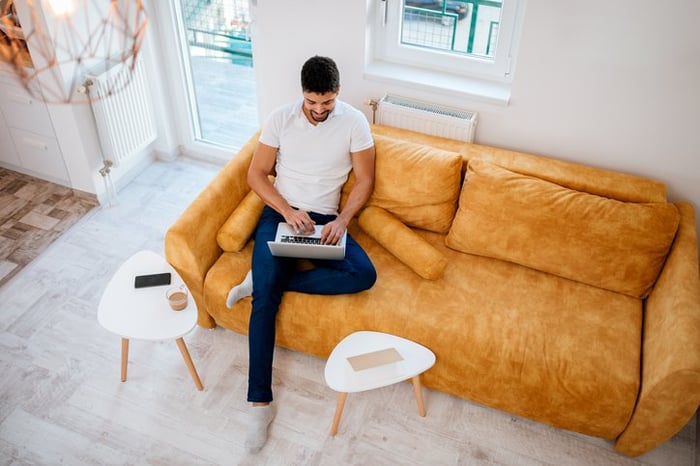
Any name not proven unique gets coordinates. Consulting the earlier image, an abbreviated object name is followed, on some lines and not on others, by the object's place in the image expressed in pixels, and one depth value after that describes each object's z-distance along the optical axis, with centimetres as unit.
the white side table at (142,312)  208
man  218
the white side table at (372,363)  196
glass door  315
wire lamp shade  264
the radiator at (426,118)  269
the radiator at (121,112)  291
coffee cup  214
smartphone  223
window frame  263
